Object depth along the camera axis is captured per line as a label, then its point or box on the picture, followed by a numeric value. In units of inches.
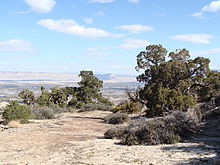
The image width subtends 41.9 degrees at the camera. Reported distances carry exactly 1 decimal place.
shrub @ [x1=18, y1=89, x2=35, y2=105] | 1706.4
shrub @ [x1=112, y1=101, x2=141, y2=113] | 1159.0
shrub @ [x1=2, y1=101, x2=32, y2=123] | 807.1
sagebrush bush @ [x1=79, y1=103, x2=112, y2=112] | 1337.4
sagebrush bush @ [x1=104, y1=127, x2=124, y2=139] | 556.8
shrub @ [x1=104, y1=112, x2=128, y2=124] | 862.0
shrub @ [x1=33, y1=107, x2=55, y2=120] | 990.3
